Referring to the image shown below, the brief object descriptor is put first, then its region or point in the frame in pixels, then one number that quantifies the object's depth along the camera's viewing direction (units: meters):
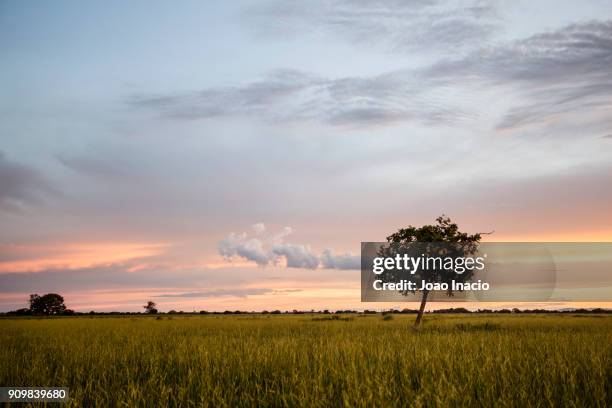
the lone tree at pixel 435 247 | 28.75
